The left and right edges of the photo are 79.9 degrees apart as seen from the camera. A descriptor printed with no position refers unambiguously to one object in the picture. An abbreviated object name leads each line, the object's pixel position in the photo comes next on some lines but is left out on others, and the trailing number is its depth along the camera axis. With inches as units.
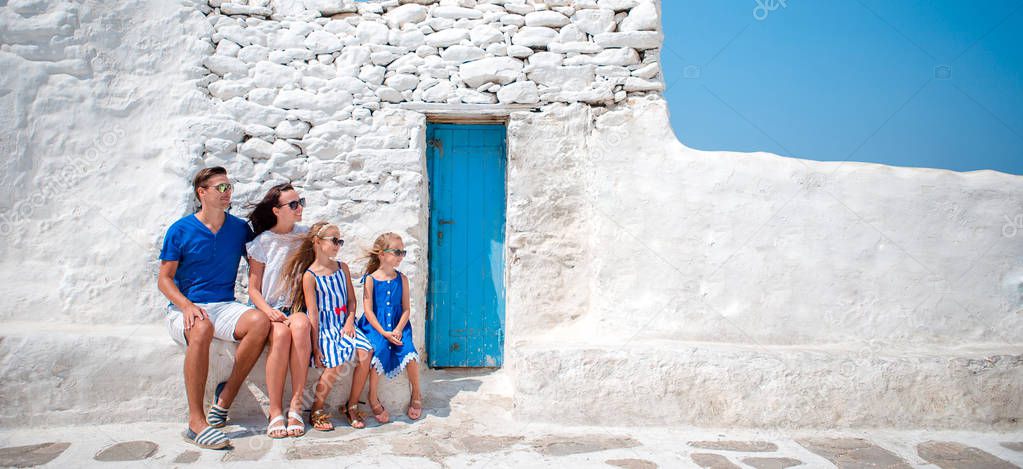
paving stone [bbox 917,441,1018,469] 113.1
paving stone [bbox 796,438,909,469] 112.2
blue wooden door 173.0
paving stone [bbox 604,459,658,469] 109.4
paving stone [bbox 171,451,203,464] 107.4
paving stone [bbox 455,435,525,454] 117.1
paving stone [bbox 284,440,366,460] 110.6
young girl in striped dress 128.6
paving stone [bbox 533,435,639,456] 117.2
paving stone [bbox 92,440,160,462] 109.3
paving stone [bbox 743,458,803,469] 110.7
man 120.0
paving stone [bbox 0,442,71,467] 105.9
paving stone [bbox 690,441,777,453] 120.0
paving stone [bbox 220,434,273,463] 108.6
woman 121.6
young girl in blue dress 133.6
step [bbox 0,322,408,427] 124.9
